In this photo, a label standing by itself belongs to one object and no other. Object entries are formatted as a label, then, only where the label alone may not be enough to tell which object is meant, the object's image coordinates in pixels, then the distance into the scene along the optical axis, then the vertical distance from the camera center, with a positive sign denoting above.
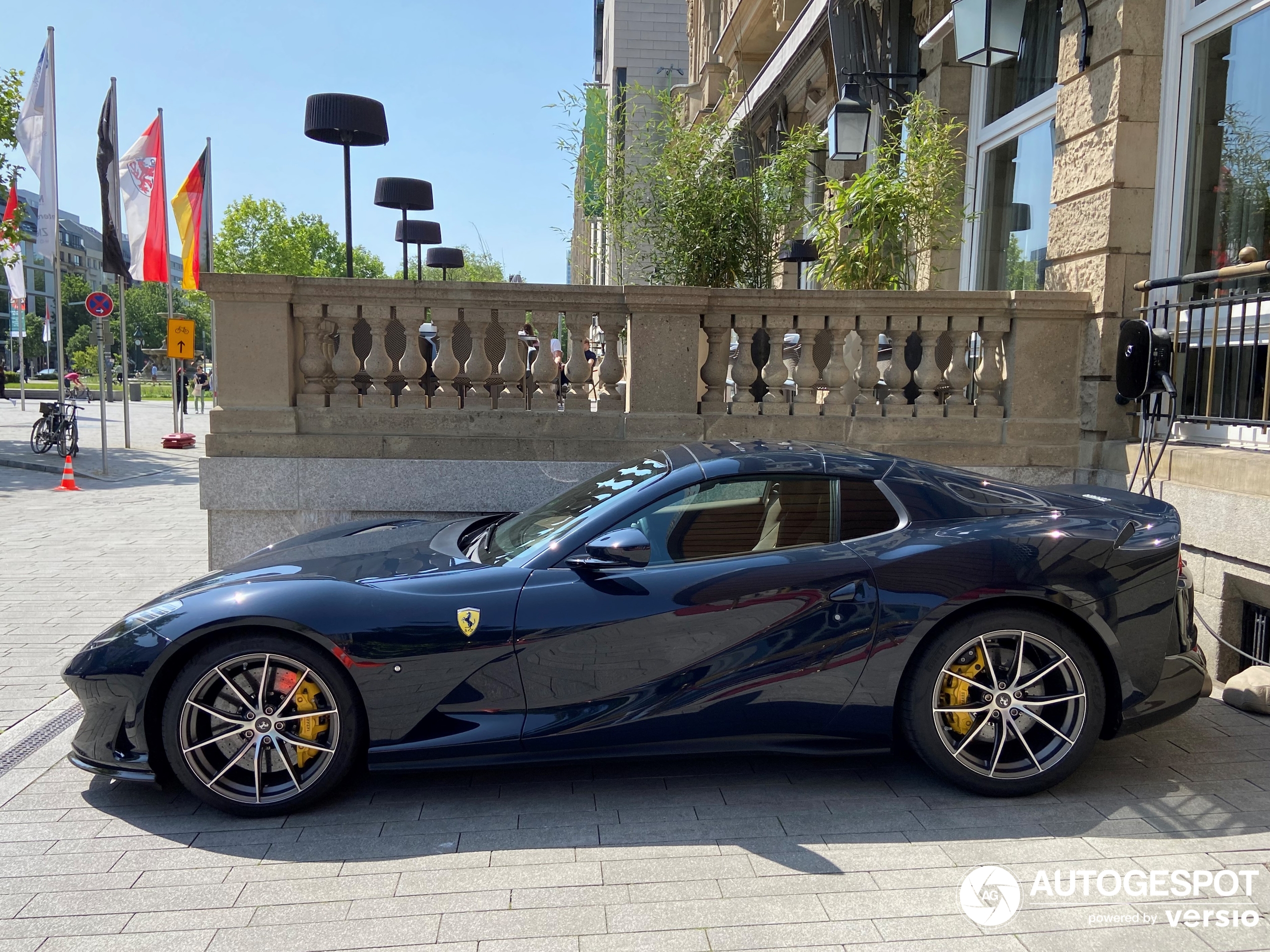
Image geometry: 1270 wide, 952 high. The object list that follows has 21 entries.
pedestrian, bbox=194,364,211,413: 40.09 -0.76
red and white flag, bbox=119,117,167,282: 19.34 +3.44
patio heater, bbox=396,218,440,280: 13.72 +2.11
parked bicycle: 17.61 -1.26
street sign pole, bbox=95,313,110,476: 15.56 -0.09
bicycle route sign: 20.25 +0.63
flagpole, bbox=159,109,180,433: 19.73 +2.18
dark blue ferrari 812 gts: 3.49 -1.01
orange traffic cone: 14.04 -1.74
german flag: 23.06 +3.81
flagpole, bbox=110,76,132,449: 17.56 +3.50
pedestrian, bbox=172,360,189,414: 23.98 -0.45
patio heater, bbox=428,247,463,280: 18.70 +2.33
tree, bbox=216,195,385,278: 61.22 +8.44
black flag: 17.39 +3.43
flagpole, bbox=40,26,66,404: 17.48 +2.58
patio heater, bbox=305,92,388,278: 7.34 +1.98
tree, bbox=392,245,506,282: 51.41 +5.92
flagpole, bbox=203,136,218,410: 23.19 +4.07
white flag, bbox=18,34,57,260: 17.42 +4.39
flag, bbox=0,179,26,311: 20.20 +2.41
